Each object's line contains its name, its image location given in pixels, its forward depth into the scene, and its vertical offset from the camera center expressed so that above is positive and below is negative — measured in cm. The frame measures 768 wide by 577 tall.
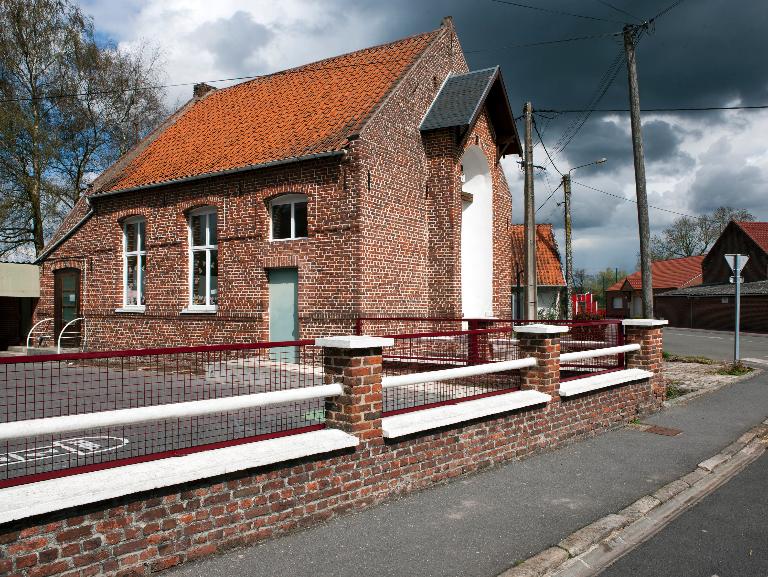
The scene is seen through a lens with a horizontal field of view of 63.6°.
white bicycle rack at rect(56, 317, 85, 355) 1680 -50
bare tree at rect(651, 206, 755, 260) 6775 +780
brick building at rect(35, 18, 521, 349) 1327 +230
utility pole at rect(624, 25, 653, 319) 1383 +274
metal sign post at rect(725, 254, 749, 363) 1633 +99
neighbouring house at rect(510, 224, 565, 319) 3203 +195
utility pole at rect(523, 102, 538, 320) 1487 +170
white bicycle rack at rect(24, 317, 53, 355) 1824 -48
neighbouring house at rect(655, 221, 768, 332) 3991 +75
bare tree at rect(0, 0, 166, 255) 2383 +851
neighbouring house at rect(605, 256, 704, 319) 5916 +217
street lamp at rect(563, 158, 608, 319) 2657 +278
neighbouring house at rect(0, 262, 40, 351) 2016 -23
